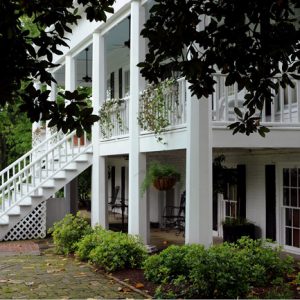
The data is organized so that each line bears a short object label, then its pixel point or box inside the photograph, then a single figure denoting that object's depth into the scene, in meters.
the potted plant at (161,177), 11.54
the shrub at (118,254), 10.26
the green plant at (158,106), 10.84
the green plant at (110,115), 13.77
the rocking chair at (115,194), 23.14
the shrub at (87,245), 11.53
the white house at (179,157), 9.66
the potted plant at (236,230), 13.23
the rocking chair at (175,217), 16.27
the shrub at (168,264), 8.67
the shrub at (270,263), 8.85
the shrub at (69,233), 12.68
